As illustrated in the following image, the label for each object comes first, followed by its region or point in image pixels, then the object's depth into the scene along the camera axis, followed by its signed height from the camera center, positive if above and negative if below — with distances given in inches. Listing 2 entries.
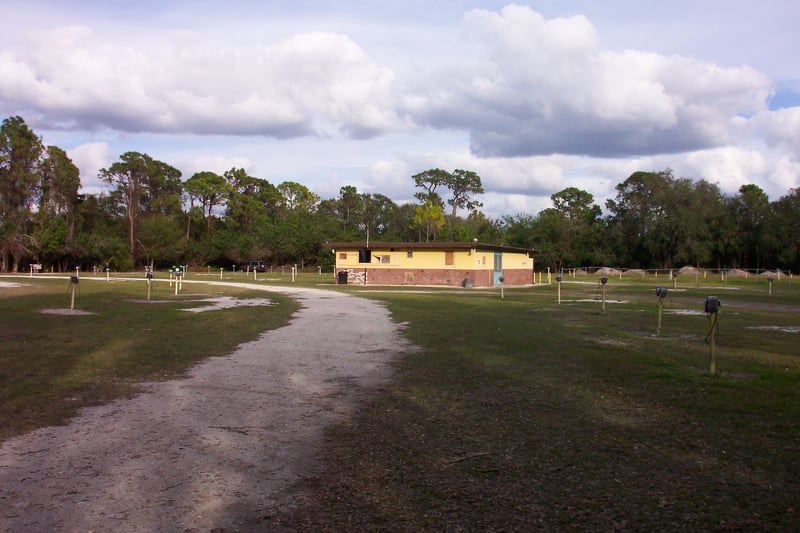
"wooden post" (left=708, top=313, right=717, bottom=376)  361.9 -59.4
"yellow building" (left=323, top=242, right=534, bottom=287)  1759.4 +0.7
